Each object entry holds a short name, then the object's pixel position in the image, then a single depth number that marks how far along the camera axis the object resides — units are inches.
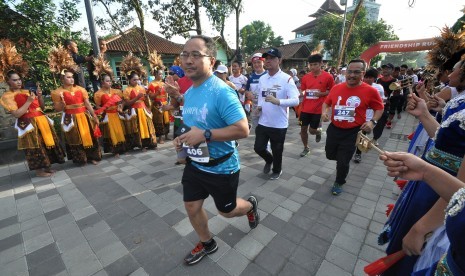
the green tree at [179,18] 538.3
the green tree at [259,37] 2022.6
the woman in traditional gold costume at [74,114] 182.7
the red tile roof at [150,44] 821.2
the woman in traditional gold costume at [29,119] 166.2
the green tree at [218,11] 545.6
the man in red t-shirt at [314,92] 201.9
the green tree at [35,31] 240.5
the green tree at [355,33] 1096.2
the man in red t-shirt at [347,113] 135.9
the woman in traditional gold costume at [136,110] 227.3
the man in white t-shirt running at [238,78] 308.0
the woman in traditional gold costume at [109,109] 213.9
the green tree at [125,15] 489.4
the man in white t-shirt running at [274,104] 157.1
